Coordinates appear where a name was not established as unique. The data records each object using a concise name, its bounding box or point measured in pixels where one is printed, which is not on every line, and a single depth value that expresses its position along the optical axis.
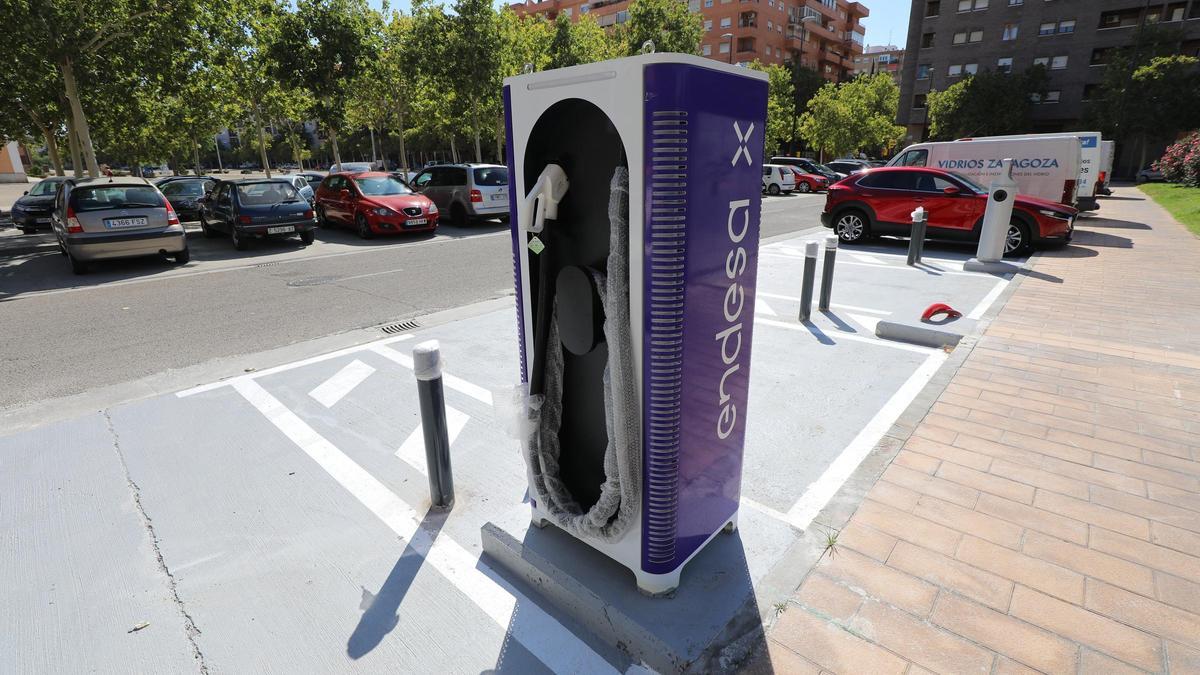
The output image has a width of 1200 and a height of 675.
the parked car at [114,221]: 9.62
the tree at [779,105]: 44.31
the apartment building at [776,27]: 60.94
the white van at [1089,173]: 15.65
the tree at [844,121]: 43.78
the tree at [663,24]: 32.44
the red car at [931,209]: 10.52
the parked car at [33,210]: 16.73
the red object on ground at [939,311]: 6.43
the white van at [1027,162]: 12.40
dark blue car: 12.33
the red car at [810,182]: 30.30
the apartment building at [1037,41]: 44.44
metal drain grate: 6.52
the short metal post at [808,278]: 6.17
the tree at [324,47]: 17.30
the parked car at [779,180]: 28.81
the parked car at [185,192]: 17.66
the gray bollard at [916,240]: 9.56
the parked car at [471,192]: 15.48
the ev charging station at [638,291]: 1.87
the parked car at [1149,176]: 39.62
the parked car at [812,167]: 31.50
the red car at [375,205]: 13.91
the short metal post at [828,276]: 6.48
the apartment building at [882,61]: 103.01
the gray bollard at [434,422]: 2.87
